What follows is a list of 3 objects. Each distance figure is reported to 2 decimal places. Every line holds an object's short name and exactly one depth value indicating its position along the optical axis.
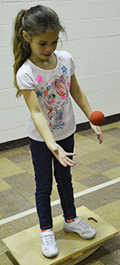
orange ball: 1.34
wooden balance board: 1.39
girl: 1.21
